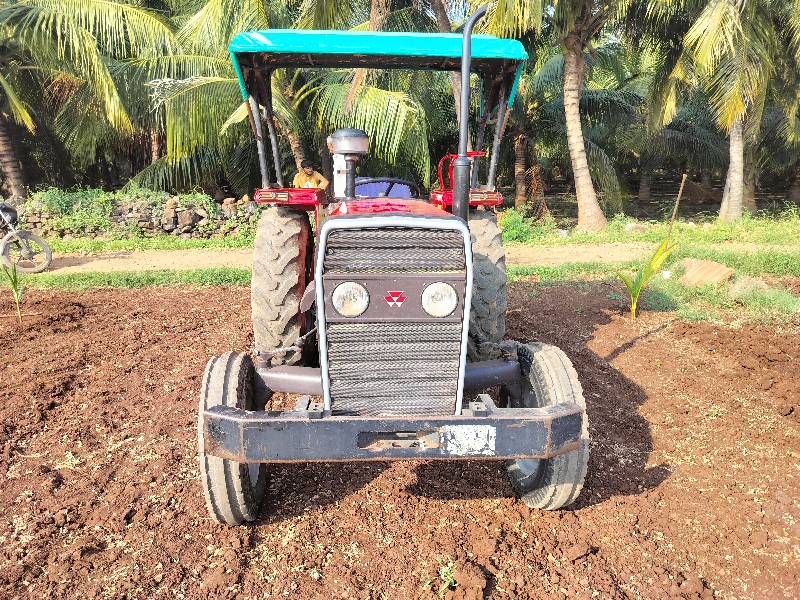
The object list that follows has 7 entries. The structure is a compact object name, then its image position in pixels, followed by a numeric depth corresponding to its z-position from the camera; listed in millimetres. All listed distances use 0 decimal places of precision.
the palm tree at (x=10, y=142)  13000
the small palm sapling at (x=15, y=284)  5996
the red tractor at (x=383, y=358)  2508
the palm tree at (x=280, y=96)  10945
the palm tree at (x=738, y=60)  11133
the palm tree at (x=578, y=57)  12328
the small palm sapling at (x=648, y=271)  5820
